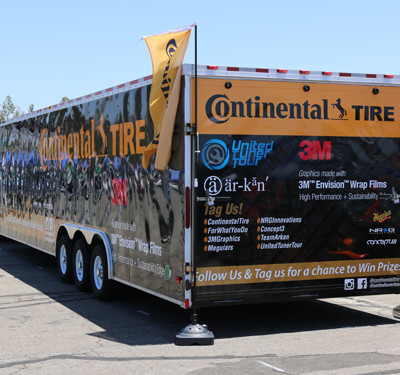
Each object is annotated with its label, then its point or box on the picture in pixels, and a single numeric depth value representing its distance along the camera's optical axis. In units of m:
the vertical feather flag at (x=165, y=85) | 7.96
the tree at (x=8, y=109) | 74.50
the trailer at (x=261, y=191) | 7.99
